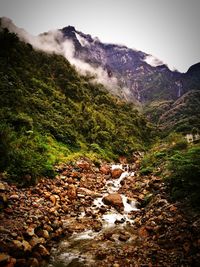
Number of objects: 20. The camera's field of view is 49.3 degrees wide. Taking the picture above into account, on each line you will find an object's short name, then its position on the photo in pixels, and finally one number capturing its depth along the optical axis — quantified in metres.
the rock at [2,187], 7.86
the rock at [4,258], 4.99
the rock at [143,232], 7.54
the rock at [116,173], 17.06
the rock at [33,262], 5.57
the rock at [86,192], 11.49
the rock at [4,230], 6.01
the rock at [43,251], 6.14
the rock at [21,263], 5.36
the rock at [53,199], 9.23
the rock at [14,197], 7.81
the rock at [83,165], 15.30
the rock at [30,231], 6.37
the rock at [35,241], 6.13
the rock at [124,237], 7.44
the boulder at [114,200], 10.81
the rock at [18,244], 5.64
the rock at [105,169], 17.49
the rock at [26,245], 5.77
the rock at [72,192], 10.49
